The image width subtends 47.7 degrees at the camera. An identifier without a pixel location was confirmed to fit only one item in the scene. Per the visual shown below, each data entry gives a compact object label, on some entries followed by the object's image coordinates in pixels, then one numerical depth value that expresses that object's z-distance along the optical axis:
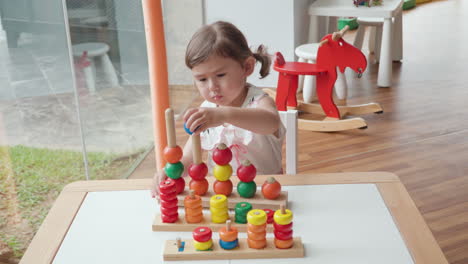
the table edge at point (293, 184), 0.85
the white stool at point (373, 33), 4.03
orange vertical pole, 1.41
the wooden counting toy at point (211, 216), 0.91
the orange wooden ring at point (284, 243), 0.83
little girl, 1.12
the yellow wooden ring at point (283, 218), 0.82
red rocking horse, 2.74
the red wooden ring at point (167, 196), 0.91
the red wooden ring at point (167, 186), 0.92
